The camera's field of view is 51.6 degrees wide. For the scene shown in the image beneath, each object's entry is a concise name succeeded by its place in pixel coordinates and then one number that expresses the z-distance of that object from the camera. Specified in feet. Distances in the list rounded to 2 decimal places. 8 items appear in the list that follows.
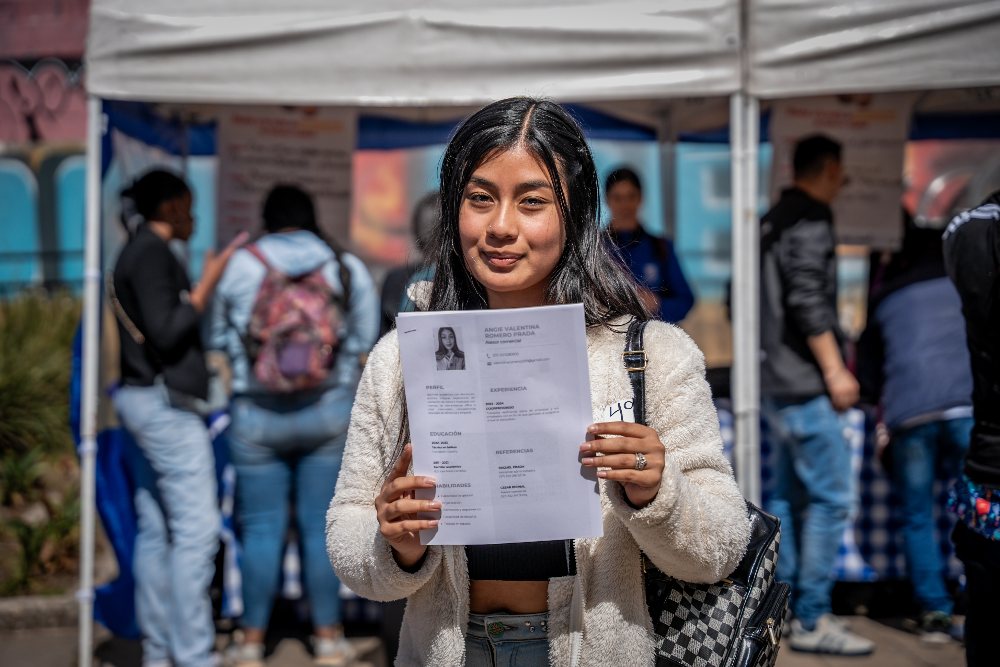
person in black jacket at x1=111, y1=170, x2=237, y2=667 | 14.25
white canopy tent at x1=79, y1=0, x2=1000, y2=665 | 12.89
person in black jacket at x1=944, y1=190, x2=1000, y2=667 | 8.55
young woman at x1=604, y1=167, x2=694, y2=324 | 17.52
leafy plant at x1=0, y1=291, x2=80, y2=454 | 23.26
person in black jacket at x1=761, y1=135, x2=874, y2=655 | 15.32
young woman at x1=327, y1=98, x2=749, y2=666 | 5.66
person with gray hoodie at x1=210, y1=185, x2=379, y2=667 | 14.82
